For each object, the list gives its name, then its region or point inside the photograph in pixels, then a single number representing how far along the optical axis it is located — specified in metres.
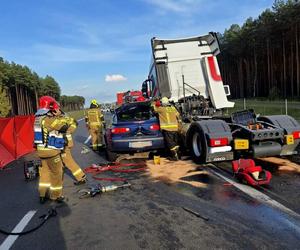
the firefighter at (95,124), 8.13
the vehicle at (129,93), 12.28
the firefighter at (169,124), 5.92
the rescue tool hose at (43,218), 3.00
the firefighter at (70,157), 4.12
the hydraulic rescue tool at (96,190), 4.01
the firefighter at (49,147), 3.96
